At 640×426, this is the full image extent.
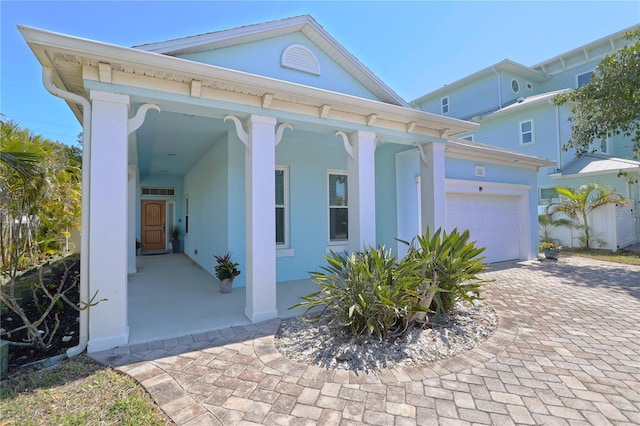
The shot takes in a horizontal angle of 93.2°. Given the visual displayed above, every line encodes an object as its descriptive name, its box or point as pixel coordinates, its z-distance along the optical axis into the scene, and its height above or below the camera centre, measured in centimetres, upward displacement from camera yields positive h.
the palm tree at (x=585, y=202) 1118 +53
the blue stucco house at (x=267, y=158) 363 +136
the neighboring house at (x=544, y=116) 1286 +498
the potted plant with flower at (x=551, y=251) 952 -109
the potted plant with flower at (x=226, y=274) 624 -111
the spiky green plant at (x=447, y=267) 425 -71
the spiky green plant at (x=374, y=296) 365 -96
